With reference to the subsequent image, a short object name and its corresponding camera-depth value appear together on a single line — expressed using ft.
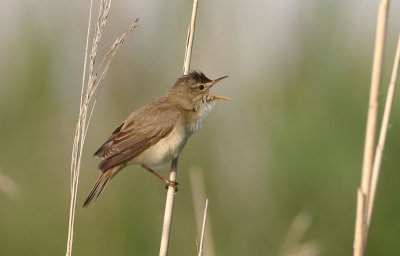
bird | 27.32
